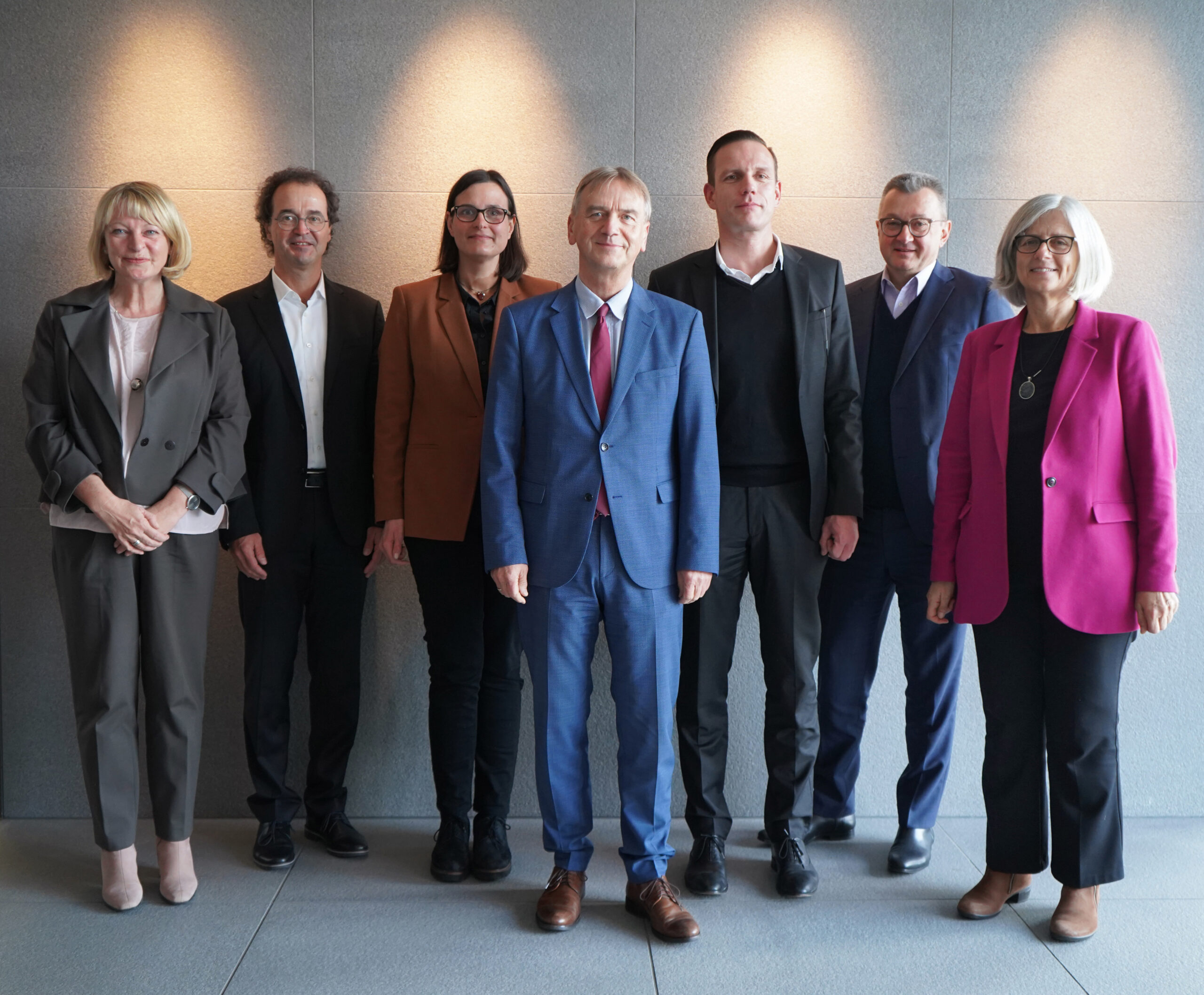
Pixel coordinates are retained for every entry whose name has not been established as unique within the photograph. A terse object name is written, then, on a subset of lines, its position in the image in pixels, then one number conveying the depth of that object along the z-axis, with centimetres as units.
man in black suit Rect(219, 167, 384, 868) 302
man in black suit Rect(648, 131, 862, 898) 283
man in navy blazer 298
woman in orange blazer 290
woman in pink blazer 249
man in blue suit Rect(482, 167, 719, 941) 254
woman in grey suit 272
